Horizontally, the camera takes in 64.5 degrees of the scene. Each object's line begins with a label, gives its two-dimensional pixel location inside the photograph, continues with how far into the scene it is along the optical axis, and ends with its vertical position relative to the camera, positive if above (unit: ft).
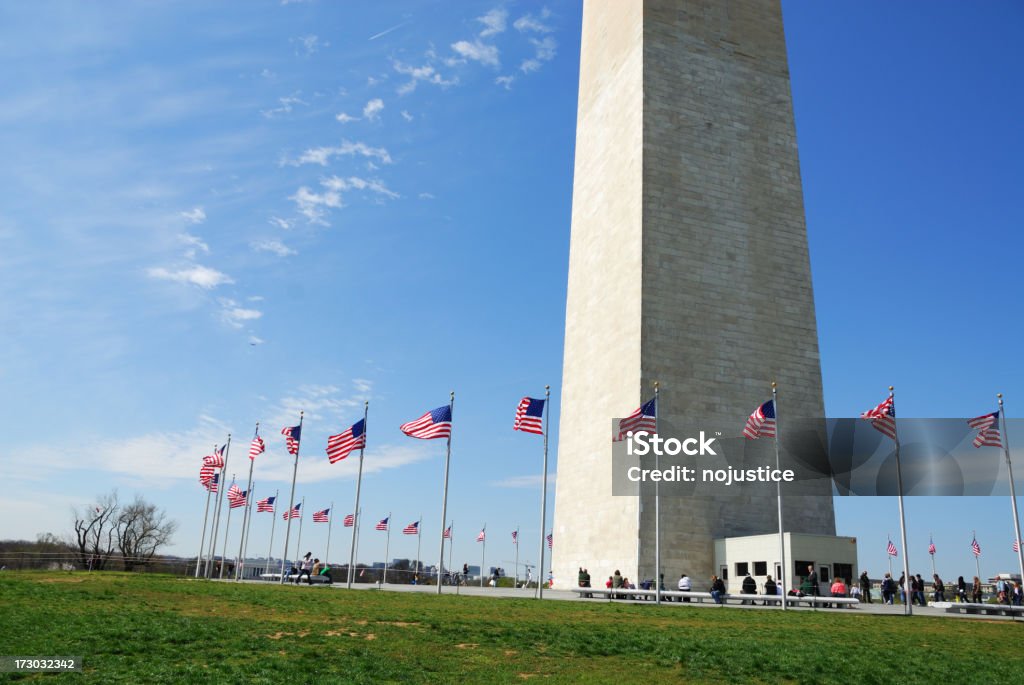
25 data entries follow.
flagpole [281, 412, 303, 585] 124.16 +6.62
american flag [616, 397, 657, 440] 94.17 +15.83
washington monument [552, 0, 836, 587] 125.08 +47.76
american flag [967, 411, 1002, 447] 93.66 +16.08
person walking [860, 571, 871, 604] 115.44 -2.68
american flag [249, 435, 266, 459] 140.56 +16.30
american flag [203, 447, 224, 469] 142.92 +14.06
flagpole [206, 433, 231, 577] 151.43 +2.58
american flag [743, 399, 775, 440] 90.48 +15.80
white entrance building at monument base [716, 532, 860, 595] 108.05 +1.18
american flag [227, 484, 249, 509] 146.20 +7.91
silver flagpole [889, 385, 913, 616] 82.99 +3.56
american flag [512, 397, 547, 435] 99.81 +16.61
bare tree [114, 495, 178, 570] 249.14 +1.86
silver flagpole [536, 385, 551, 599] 99.66 +7.86
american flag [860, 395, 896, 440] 89.15 +16.28
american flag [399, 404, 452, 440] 102.47 +15.39
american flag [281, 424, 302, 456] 127.54 +16.67
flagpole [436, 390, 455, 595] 101.24 +6.13
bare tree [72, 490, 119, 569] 244.22 +0.52
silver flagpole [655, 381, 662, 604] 90.79 +1.33
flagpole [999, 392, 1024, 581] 90.01 +8.21
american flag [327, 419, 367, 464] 109.26 +13.83
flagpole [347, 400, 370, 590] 110.98 +8.31
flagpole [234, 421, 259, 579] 146.85 +5.54
